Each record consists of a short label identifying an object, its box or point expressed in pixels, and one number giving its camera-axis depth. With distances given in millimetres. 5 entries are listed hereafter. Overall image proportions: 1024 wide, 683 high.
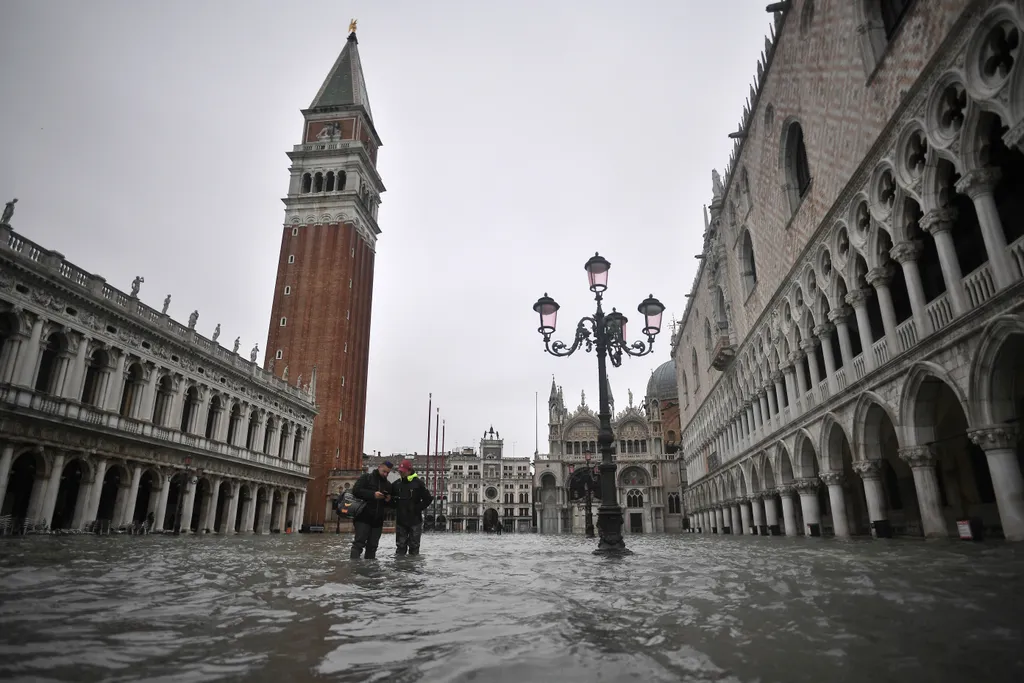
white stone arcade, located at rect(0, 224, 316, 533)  20453
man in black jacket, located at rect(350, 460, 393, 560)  8625
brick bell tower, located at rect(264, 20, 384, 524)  50562
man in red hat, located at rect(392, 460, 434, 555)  10133
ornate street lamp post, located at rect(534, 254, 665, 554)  11445
